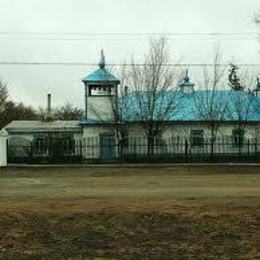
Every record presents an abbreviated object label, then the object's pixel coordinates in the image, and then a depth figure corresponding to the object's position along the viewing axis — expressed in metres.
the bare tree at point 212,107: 56.53
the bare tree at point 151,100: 53.84
